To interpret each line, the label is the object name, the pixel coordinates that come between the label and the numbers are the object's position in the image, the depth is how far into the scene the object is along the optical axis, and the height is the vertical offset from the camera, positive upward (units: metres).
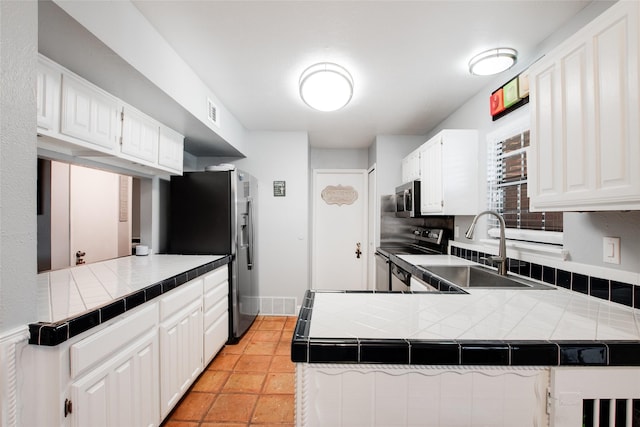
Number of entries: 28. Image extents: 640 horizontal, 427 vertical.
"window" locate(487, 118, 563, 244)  1.86 +0.22
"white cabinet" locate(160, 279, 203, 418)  1.71 -0.86
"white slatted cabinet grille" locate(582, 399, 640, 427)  0.87 -0.62
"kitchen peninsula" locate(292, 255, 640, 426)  0.86 -0.50
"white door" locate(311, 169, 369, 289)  4.51 -0.25
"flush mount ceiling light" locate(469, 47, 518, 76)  1.94 +1.10
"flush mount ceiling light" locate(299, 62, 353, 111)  2.12 +1.00
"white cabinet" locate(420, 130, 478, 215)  2.58 +0.40
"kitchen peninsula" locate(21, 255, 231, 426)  1.04 -0.60
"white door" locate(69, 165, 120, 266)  2.40 +0.02
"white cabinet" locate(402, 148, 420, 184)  3.21 +0.59
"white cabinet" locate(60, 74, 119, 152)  1.50 +0.60
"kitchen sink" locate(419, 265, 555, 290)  1.77 -0.45
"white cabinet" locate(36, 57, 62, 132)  1.35 +0.60
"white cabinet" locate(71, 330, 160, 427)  1.14 -0.81
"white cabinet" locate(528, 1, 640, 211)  0.98 +0.39
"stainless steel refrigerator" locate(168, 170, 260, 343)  2.82 -0.02
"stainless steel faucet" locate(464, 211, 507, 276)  2.00 -0.28
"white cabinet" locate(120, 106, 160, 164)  1.97 +0.61
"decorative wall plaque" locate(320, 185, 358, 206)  4.55 +0.34
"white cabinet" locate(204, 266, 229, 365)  2.34 -0.86
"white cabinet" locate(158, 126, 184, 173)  2.45 +0.61
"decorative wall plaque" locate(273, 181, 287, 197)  3.80 +0.37
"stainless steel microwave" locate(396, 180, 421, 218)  3.10 +0.18
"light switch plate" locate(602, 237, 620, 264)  1.34 -0.16
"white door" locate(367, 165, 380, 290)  4.07 -0.14
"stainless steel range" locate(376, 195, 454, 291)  3.09 -0.31
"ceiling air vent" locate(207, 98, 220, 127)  2.50 +0.95
